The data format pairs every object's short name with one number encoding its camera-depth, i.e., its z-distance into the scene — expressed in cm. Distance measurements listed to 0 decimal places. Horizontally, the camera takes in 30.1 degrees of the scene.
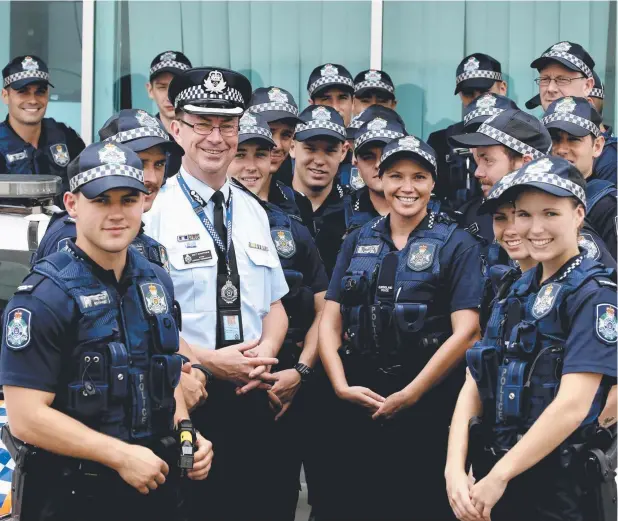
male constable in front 386
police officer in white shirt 500
